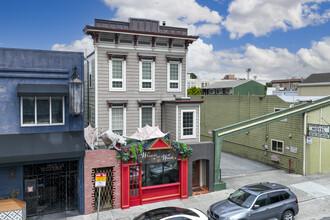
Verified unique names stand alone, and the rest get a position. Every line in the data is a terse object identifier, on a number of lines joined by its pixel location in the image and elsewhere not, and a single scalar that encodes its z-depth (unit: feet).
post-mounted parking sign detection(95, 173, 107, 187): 40.24
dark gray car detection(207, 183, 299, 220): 41.60
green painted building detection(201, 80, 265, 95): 165.68
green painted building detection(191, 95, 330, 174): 74.08
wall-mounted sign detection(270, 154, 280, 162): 81.58
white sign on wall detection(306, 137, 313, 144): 71.64
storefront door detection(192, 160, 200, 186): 61.21
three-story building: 55.06
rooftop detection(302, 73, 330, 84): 135.70
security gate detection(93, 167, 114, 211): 50.31
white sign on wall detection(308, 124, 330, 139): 66.85
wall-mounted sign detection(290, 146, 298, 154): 75.75
